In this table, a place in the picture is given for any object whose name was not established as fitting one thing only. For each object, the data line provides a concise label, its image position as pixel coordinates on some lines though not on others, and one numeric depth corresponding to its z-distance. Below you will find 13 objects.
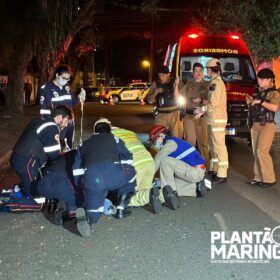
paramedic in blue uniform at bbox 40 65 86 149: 7.55
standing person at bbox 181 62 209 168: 7.40
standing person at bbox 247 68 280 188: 6.68
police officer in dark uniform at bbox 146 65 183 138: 7.73
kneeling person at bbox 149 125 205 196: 5.97
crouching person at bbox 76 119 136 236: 4.92
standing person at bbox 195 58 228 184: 6.99
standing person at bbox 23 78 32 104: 31.81
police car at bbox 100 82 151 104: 33.25
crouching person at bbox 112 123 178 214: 5.53
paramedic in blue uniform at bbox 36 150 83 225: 5.23
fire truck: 10.34
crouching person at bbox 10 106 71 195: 5.48
